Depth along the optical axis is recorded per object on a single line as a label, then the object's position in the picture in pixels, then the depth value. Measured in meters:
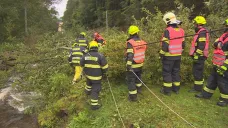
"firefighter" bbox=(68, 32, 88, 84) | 5.77
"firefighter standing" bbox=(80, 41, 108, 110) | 4.13
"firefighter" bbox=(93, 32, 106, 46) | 6.65
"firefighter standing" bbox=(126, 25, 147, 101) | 4.10
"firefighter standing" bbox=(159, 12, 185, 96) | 4.14
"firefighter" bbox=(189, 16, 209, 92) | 4.26
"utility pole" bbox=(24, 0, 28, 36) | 17.65
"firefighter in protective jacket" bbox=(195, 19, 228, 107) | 3.70
